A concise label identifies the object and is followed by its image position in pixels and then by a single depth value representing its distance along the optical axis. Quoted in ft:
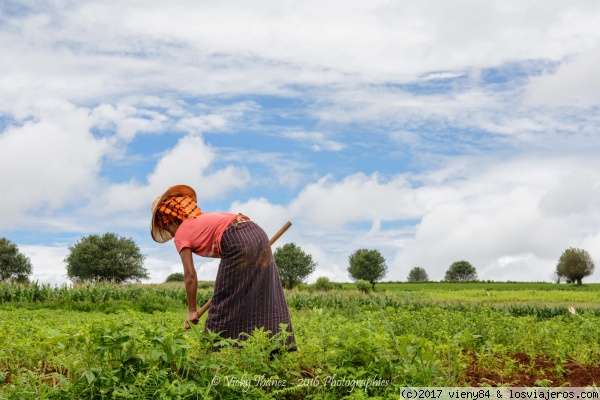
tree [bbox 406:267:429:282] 274.16
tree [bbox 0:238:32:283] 194.08
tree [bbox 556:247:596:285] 215.31
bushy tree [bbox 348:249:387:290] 197.67
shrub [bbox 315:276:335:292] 114.01
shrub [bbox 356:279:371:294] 108.23
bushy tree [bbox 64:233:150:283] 159.33
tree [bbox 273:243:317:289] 153.79
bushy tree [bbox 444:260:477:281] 270.46
